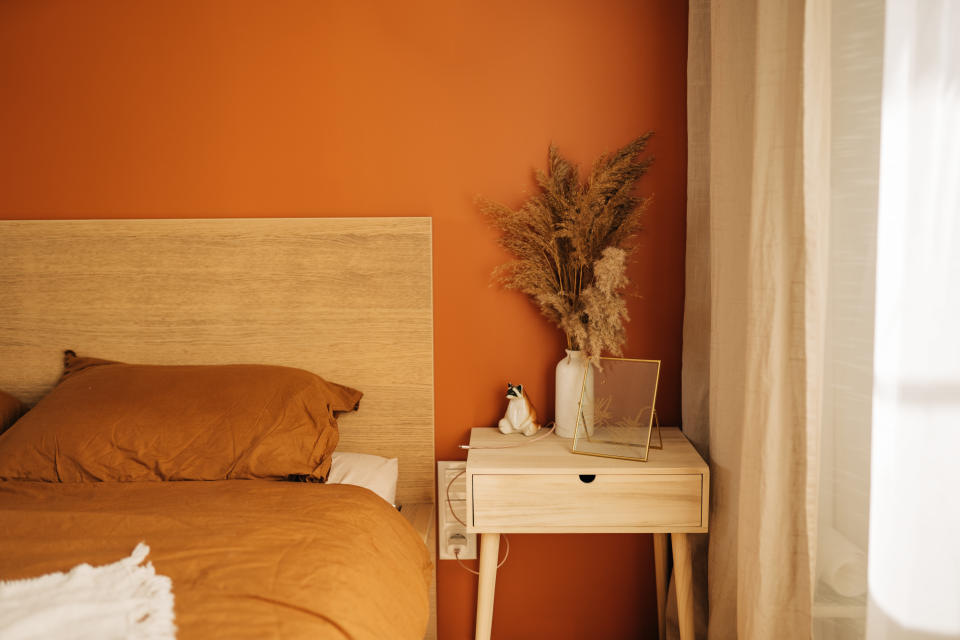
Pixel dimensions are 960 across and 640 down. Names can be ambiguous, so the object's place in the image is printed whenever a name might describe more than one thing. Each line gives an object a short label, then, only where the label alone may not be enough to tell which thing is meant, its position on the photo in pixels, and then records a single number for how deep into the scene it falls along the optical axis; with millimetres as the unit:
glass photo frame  1705
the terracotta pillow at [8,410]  1911
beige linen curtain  1218
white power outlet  2014
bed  1957
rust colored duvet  1045
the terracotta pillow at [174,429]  1621
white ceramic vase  1821
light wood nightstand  1622
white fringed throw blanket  915
